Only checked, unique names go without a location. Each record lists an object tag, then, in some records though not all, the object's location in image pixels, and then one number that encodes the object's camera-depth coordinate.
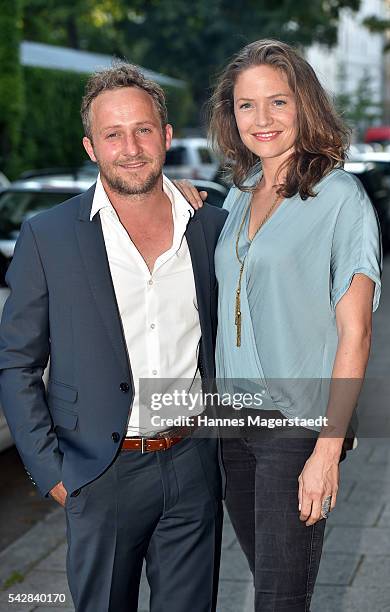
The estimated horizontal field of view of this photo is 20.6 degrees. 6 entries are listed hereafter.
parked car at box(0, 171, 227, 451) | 10.30
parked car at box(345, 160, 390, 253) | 17.33
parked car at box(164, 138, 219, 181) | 22.52
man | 3.09
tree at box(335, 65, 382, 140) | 55.47
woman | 2.90
